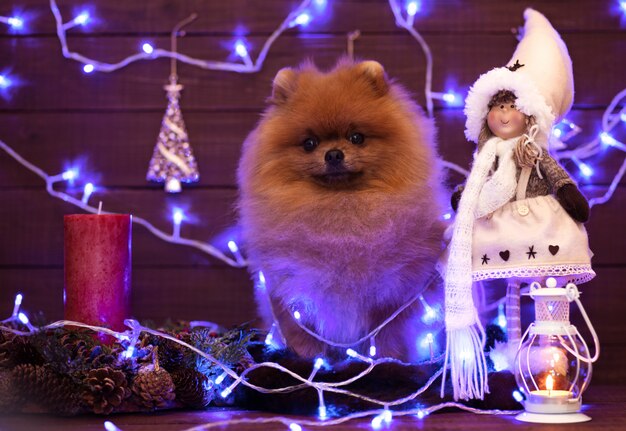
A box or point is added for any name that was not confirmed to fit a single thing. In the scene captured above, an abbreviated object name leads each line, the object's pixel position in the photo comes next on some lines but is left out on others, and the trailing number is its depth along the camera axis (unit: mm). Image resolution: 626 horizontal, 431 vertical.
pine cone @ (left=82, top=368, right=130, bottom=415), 1501
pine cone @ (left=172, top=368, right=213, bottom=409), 1564
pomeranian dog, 1606
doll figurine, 1510
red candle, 1713
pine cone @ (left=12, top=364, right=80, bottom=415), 1488
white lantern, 1443
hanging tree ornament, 2051
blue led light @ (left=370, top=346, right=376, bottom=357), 1642
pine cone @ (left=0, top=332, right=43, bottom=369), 1555
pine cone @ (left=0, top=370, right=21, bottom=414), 1491
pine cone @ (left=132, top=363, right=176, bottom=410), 1532
